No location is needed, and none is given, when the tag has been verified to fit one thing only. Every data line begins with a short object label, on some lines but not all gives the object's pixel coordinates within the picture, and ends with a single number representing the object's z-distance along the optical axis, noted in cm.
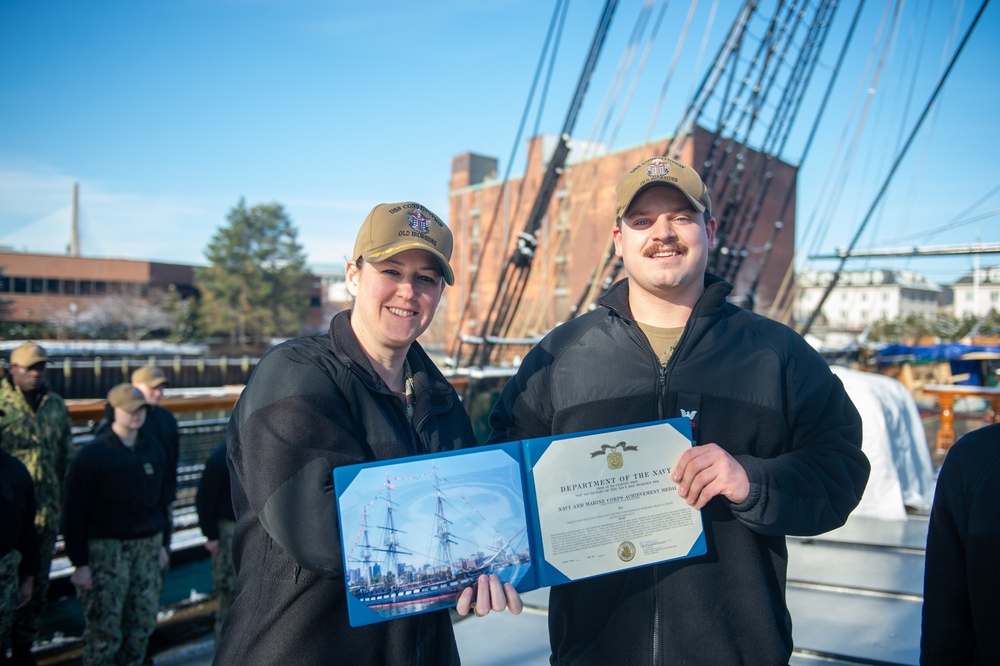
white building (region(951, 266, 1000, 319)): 5079
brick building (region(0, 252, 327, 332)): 4506
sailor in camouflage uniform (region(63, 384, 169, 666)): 418
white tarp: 573
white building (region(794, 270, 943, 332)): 7693
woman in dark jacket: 152
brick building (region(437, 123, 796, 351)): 3656
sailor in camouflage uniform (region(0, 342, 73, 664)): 478
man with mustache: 176
